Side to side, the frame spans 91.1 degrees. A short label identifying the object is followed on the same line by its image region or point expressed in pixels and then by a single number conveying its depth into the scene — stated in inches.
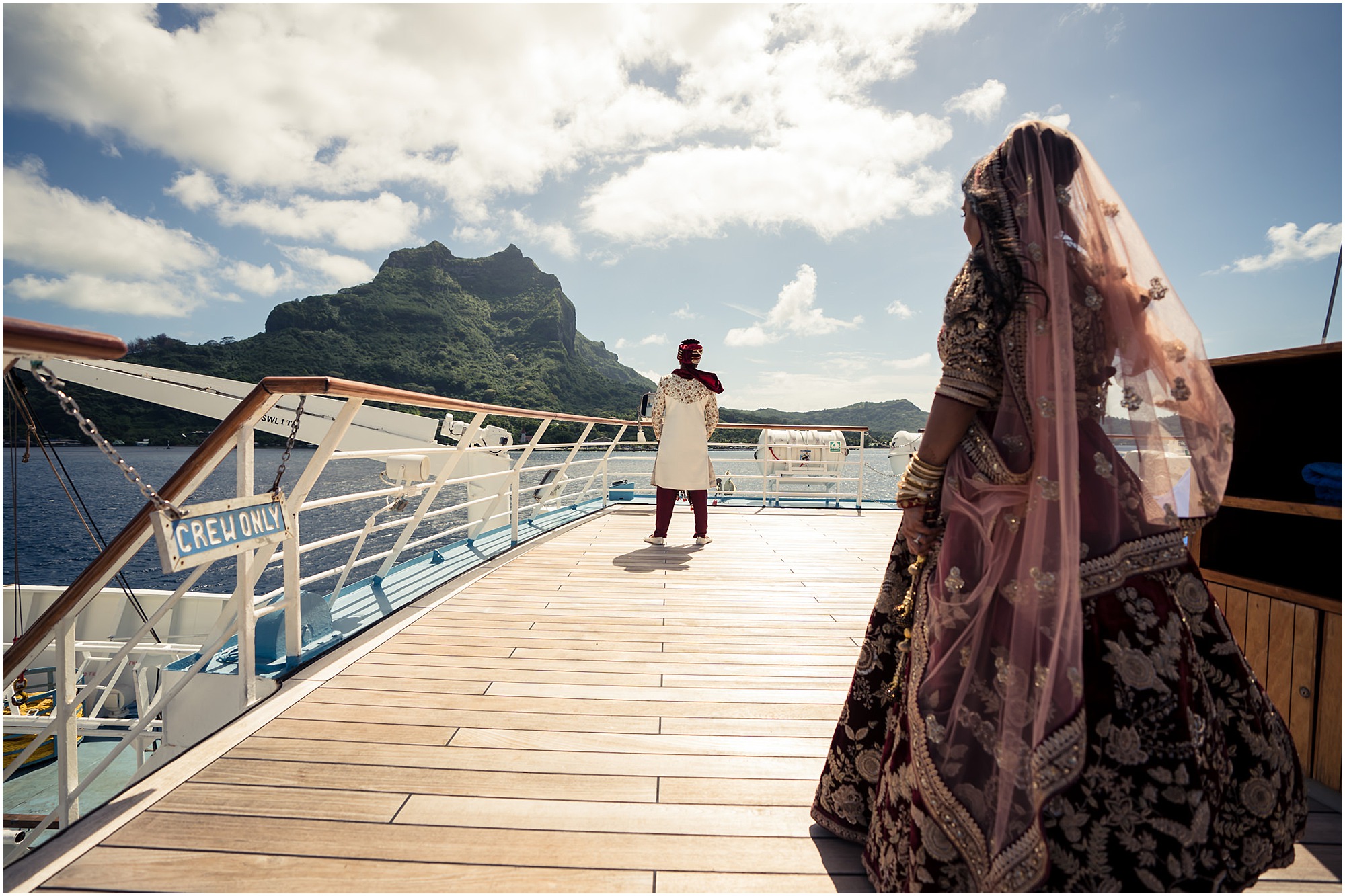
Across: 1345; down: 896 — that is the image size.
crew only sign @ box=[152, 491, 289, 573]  55.2
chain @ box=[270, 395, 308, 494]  62.2
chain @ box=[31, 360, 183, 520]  44.6
